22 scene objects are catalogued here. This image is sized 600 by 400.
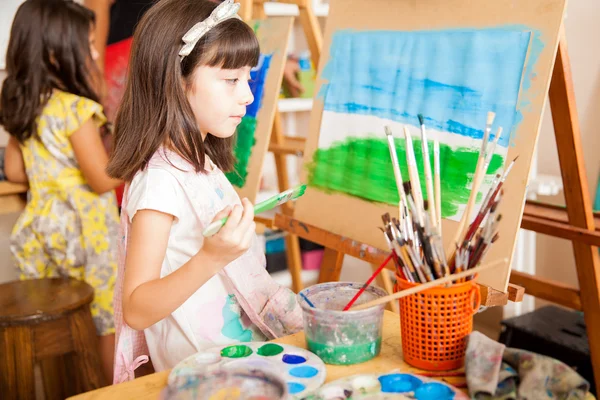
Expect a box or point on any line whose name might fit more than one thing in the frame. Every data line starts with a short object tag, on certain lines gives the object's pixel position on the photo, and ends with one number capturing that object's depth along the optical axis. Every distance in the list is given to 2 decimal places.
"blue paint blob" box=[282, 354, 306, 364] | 0.93
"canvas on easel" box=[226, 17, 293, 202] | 1.95
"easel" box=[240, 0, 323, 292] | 1.94
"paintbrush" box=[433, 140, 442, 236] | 1.00
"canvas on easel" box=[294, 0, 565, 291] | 1.23
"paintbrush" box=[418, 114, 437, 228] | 0.97
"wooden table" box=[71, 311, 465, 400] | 0.89
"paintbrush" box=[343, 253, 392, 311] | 1.00
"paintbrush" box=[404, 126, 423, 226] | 0.92
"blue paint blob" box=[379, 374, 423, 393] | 0.84
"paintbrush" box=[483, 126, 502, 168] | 0.97
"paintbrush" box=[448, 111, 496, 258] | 0.92
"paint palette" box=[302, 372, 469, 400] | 0.82
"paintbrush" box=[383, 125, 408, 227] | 0.97
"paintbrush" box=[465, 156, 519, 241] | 0.91
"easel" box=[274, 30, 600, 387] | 1.34
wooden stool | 1.75
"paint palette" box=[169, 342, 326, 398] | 0.87
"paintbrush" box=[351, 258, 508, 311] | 0.86
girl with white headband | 1.16
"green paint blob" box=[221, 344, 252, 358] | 0.95
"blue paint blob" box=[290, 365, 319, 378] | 0.89
